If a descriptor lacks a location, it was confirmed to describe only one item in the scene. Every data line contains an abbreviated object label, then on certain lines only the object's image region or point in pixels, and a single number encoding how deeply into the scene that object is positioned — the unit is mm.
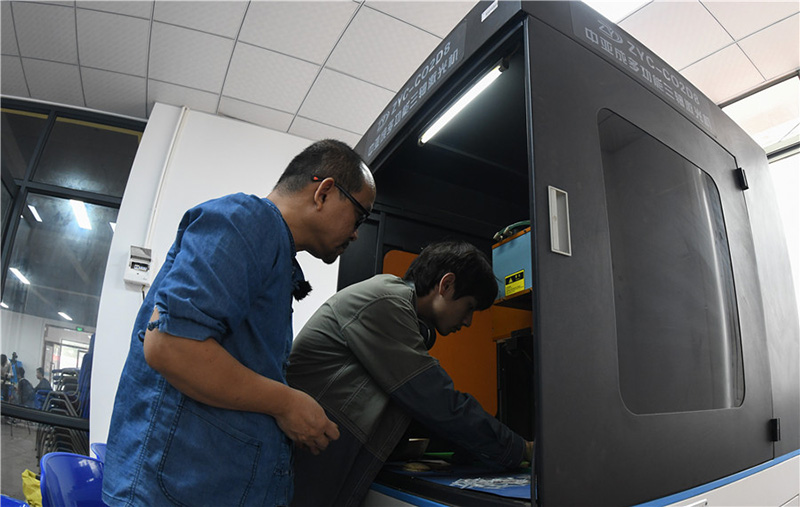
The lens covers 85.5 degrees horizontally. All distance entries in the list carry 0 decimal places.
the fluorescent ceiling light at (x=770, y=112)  3619
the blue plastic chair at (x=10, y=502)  1845
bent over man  1163
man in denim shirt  756
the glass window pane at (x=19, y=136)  4312
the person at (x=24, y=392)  3836
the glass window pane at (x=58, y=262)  4105
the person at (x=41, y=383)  3891
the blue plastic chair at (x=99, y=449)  2629
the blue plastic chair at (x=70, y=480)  1375
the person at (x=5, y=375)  3820
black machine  832
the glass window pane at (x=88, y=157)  4352
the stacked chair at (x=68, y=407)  3748
